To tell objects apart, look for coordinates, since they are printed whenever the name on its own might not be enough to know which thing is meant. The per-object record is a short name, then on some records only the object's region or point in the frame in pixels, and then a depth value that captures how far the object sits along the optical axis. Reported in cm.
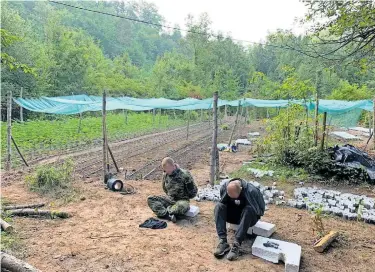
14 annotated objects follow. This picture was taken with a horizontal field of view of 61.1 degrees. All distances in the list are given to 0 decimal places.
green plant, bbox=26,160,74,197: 598
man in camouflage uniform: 476
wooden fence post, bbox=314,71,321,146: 797
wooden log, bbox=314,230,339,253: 379
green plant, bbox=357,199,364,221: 482
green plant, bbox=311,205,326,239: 420
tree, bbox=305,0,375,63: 537
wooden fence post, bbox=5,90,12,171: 714
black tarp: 688
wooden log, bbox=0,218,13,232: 400
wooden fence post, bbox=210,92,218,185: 640
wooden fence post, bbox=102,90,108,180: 654
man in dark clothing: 371
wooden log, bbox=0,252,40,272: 271
